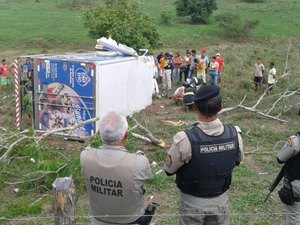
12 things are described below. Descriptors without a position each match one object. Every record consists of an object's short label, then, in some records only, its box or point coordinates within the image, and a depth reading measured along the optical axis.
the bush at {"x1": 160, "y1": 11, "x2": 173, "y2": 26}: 39.03
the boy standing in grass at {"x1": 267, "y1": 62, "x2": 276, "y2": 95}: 16.23
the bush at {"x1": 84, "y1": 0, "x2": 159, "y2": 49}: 19.78
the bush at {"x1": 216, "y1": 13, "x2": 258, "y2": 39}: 35.44
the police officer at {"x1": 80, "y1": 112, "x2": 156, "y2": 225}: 3.67
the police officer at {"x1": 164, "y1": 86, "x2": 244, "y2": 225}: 3.88
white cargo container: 11.09
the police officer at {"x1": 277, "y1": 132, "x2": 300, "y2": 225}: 4.75
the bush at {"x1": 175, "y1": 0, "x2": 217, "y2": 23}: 41.22
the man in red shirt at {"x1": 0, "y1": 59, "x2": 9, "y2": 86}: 17.34
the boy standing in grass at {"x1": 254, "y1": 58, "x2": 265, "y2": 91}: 17.12
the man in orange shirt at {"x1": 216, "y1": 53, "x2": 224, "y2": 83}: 18.02
